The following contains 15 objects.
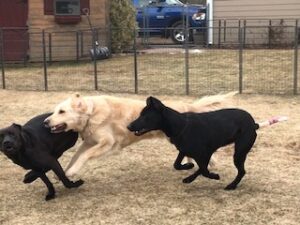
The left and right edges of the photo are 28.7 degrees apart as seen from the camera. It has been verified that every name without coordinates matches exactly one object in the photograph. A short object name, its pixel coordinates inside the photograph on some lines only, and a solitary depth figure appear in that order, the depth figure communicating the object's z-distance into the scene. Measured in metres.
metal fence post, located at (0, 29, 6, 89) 12.08
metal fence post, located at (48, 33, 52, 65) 14.36
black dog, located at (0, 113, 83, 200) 4.69
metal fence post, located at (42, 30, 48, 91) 11.55
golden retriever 5.09
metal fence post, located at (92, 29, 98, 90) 11.12
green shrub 16.98
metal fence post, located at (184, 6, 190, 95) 10.72
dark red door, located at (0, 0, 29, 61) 15.52
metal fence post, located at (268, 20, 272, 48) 17.84
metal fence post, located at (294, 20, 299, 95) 10.40
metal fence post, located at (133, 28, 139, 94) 10.84
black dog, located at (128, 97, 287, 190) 4.90
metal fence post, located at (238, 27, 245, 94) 10.52
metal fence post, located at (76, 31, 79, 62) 15.00
